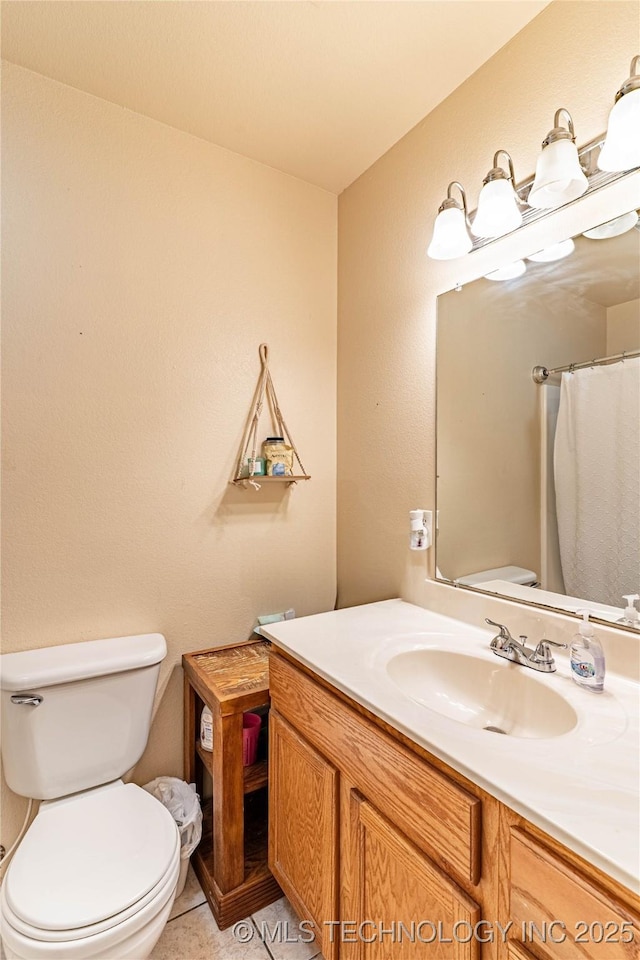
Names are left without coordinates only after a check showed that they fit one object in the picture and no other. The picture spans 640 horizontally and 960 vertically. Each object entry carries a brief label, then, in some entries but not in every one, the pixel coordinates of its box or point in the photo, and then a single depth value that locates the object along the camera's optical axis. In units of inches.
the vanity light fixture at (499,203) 44.9
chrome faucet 40.0
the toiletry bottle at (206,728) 58.1
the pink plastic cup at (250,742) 56.9
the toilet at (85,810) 36.9
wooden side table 51.7
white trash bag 54.8
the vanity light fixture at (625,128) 35.8
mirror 40.3
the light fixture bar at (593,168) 40.2
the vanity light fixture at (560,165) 39.6
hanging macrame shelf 68.2
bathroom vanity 23.3
